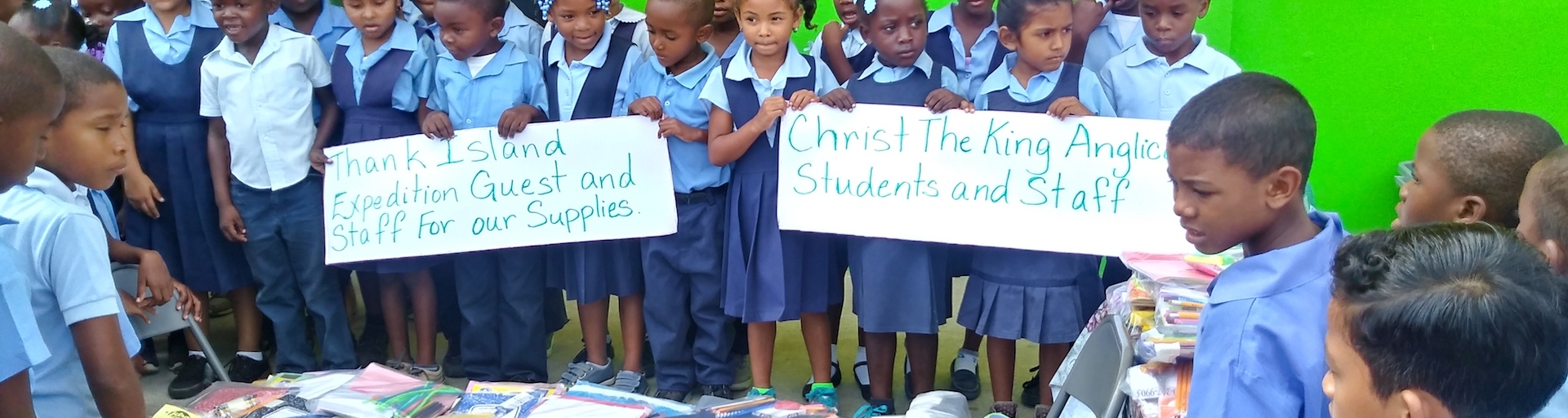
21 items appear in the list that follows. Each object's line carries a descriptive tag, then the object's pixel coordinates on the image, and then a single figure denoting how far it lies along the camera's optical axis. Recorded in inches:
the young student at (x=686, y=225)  131.5
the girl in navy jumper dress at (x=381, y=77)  140.0
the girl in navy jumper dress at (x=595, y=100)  136.9
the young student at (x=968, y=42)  136.6
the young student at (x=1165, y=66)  124.2
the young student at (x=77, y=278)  81.9
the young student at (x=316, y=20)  151.0
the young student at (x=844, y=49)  142.9
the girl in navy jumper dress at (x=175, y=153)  143.3
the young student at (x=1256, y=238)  63.1
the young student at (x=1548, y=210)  69.5
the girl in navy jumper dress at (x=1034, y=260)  121.3
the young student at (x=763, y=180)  126.8
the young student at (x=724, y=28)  140.6
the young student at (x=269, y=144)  140.3
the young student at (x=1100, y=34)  136.4
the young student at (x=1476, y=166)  83.0
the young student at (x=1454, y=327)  48.0
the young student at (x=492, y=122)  136.8
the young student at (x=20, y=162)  65.2
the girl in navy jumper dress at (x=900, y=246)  124.6
